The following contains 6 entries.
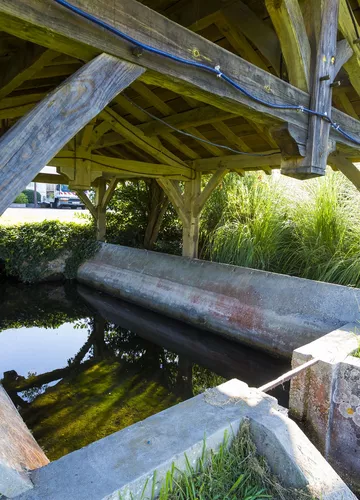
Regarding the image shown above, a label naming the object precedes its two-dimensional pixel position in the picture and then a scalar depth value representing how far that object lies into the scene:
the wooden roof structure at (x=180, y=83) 1.16
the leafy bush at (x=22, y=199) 17.34
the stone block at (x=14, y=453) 1.00
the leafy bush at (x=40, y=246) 6.23
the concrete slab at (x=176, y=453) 1.06
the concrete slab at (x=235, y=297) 3.45
